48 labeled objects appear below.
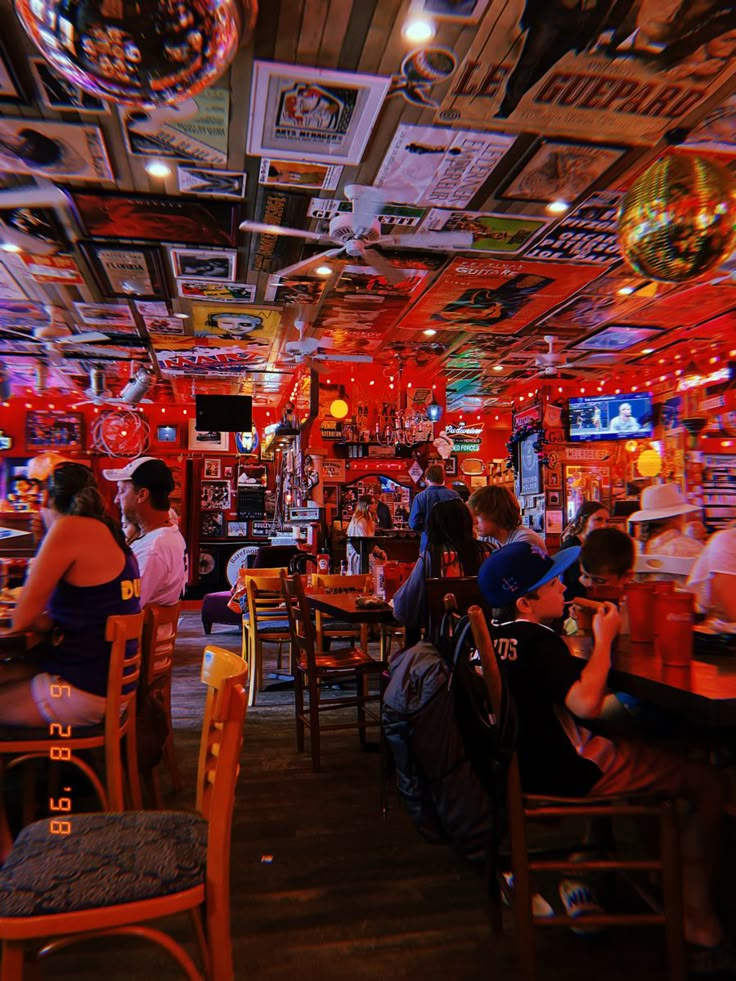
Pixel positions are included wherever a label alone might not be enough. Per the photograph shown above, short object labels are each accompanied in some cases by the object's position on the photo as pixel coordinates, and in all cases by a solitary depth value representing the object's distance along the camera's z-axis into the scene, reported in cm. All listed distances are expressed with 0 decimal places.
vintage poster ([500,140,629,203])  474
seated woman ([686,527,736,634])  258
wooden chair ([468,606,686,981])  193
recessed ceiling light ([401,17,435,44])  358
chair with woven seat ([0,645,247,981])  130
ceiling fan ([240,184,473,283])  530
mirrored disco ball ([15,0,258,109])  219
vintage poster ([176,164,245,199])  506
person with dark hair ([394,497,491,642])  373
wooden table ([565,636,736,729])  164
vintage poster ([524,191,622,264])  565
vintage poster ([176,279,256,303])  737
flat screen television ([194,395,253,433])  1175
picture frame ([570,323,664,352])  917
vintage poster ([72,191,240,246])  555
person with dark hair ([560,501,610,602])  464
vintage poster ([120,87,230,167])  425
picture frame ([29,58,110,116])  398
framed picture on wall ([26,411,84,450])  1348
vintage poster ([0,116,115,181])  454
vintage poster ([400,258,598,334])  697
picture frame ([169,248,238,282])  654
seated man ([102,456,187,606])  359
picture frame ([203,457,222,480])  1407
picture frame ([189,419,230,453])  1411
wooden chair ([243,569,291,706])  543
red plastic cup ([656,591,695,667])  199
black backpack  212
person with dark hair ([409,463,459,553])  631
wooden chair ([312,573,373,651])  536
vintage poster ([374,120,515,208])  458
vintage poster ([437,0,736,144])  350
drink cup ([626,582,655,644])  232
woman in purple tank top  243
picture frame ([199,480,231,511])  1393
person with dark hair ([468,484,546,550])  413
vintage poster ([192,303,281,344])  838
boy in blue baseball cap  201
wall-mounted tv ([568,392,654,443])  1060
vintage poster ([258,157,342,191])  496
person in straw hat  387
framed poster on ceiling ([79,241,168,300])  649
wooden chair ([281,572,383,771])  397
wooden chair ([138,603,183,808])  304
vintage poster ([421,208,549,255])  579
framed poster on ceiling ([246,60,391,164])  400
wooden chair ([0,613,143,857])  235
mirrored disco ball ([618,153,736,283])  291
